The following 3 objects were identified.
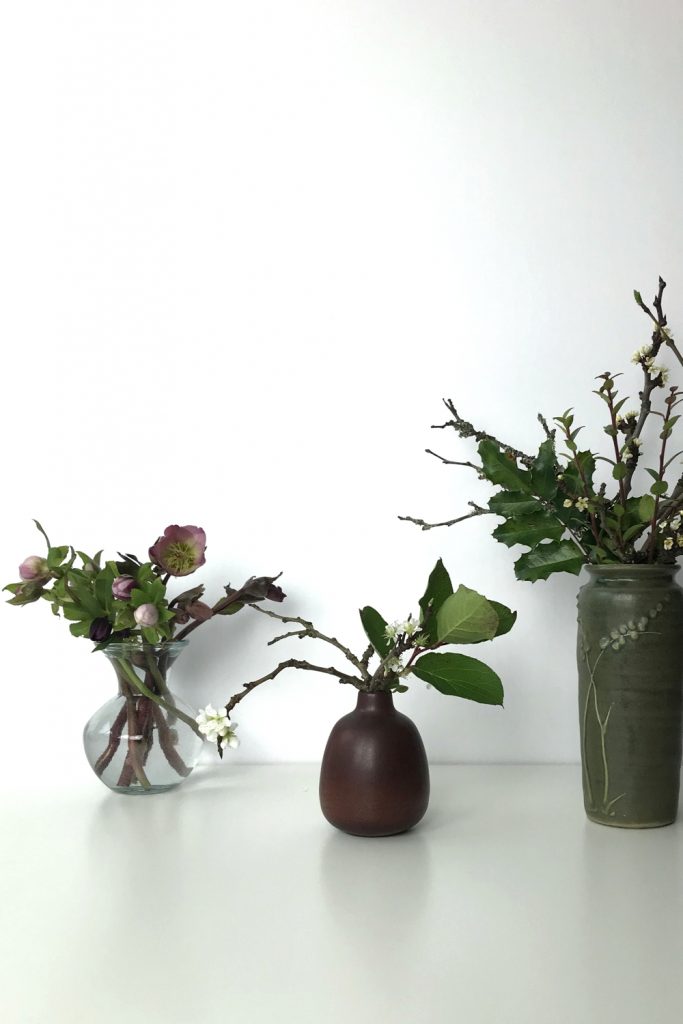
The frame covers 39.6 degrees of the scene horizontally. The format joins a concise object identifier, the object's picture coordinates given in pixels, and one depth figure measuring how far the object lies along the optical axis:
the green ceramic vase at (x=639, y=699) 0.92
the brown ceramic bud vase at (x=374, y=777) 0.88
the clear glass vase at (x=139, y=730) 1.04
